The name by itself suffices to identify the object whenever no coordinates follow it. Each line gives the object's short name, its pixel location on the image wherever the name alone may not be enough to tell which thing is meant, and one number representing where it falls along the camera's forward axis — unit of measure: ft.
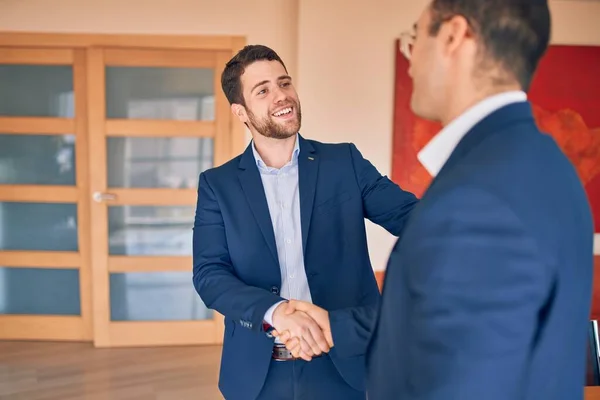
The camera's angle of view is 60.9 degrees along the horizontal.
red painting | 11.24
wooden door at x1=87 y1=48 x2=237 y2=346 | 12.33
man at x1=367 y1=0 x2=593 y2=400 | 1.90
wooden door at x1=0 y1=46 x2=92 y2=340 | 12.54
